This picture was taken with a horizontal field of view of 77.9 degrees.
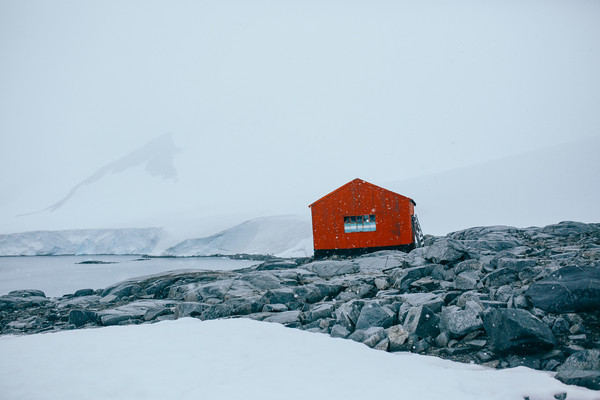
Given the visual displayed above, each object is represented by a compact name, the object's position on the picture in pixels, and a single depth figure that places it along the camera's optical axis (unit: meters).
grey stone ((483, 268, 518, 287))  8.77
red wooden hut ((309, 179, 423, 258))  22.20
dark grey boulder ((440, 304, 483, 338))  6.39
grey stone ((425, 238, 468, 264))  11.64
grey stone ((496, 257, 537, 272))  9.37
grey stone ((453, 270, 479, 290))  8.96
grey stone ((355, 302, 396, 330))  7.19
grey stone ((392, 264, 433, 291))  10.18
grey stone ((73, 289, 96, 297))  19.98
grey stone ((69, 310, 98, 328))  10.52
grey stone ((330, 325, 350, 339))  6.96
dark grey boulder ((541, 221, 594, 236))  22.02
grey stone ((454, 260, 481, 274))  10.48
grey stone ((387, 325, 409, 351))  6.36
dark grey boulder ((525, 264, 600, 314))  6.29
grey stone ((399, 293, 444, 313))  7.43
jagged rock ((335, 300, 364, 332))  7.41
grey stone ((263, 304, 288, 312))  9.46
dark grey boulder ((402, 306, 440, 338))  6.59
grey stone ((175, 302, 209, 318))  9.39
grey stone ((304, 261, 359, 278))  14.71
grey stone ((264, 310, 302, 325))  8.14
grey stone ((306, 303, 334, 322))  8.22
